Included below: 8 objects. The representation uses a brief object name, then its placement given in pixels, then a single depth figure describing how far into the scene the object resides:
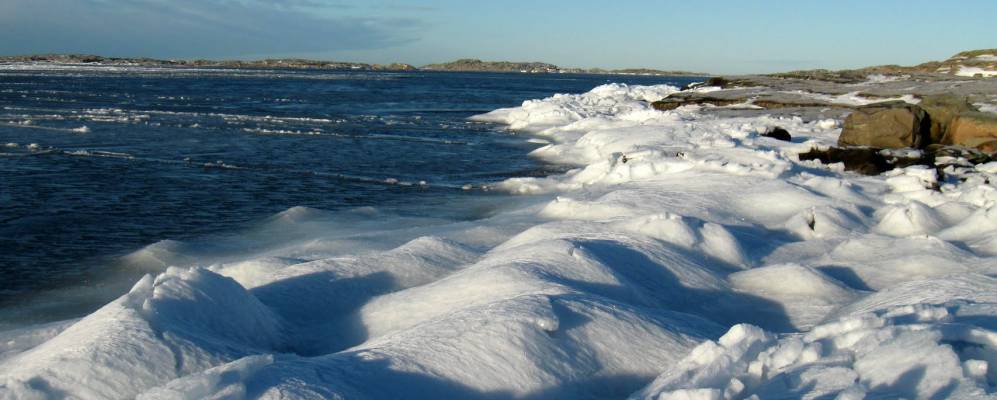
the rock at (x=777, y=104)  26.19
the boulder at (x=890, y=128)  14.36
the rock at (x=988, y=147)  14.04
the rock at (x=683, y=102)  29.38
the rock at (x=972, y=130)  14.59
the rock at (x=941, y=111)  15.27
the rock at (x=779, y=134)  16.83
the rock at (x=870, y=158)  12.69
